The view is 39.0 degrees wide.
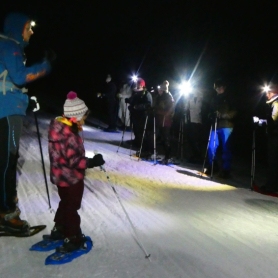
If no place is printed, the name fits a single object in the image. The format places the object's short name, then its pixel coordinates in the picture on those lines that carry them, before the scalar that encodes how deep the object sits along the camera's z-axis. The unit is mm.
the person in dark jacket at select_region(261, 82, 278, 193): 7668
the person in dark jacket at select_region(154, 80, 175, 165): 10398
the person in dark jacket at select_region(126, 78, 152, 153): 11383
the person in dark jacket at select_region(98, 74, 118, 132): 15484
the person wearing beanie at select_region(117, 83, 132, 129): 15458
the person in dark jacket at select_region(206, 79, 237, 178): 9055
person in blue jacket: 4168
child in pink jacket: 3996
